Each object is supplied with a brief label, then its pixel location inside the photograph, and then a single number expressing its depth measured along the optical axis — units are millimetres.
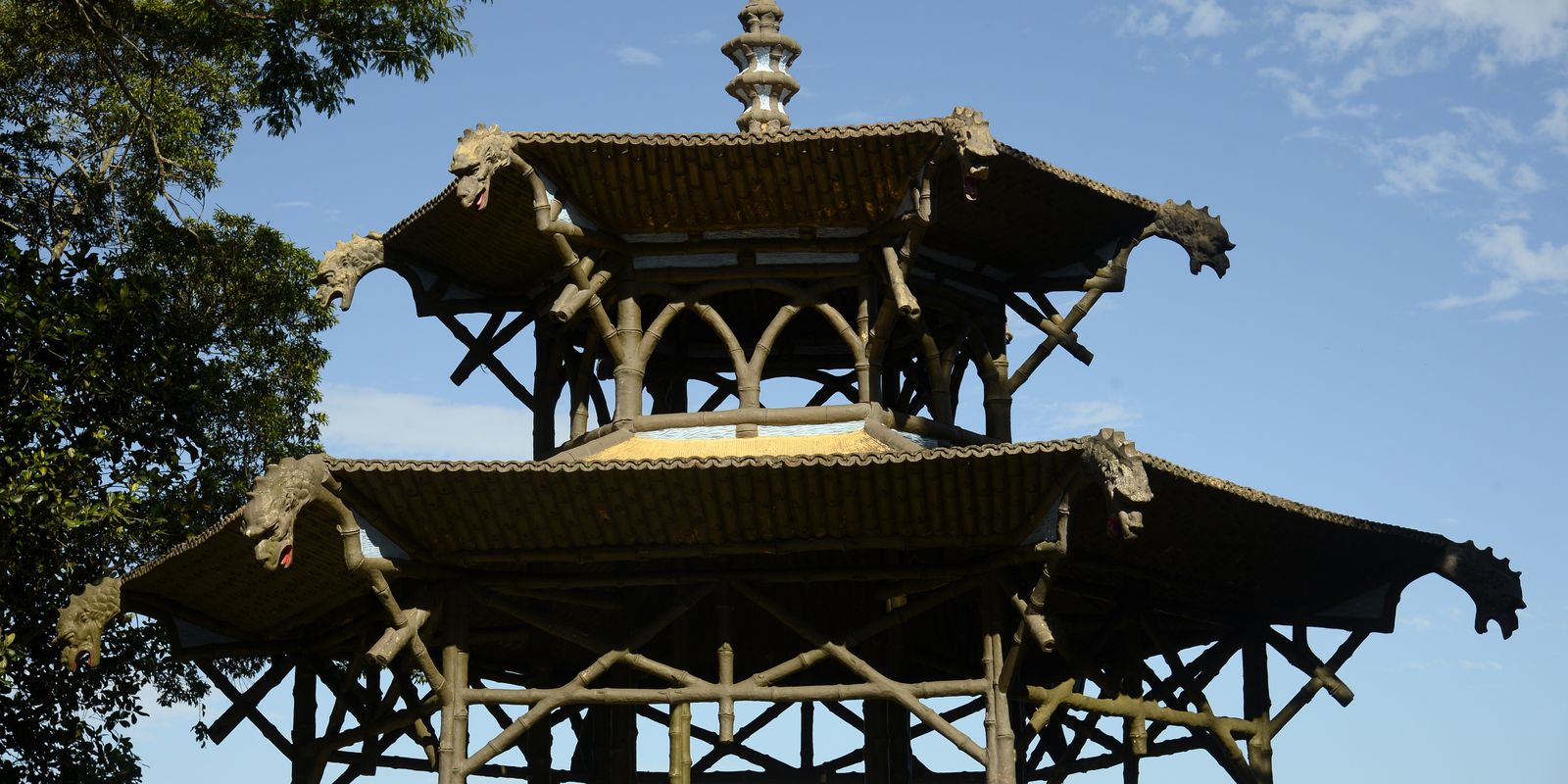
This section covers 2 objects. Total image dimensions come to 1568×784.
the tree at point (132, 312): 26172
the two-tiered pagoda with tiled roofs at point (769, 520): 19500
